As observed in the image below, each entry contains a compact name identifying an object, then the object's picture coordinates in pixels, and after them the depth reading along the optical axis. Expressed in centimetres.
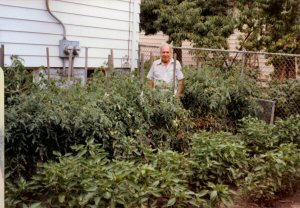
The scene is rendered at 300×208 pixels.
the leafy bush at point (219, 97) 632
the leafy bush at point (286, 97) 789
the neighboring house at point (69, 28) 638
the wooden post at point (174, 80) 611
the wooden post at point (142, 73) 532
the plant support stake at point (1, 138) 196
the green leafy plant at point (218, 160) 423
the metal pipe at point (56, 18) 680
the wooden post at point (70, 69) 565
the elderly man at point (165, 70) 624
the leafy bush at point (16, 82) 426
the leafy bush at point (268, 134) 518
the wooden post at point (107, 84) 496
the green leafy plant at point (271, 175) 425
